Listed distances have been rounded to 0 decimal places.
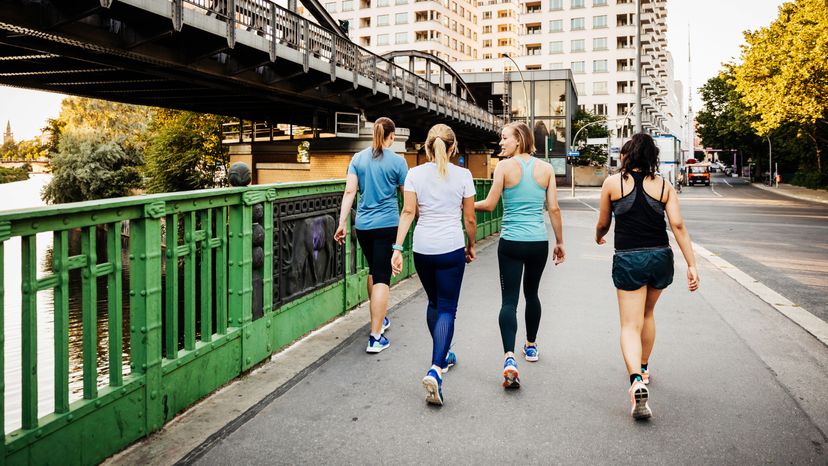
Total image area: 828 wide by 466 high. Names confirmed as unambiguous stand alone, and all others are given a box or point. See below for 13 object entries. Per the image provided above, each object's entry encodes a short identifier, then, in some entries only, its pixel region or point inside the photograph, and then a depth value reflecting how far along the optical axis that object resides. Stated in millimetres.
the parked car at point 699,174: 65312
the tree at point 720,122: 67112
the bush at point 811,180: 51531
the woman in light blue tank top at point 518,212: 4848
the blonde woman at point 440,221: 4531
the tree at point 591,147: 74625
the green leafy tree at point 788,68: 28734
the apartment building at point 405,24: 100688
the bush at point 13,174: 60594
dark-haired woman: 4336
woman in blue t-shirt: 5617
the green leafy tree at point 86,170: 43438
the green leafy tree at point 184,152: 44438
